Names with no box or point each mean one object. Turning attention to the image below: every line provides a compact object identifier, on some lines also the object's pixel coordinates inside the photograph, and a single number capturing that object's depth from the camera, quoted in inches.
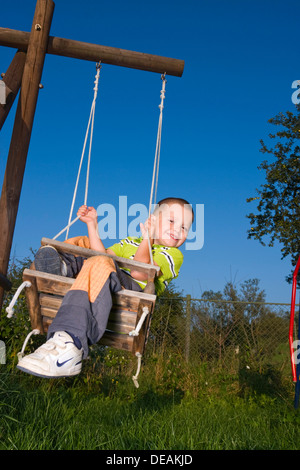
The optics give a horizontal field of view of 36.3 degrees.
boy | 96.7
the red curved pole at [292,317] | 131.7
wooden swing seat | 111.7
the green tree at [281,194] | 443.8
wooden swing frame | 132.9
